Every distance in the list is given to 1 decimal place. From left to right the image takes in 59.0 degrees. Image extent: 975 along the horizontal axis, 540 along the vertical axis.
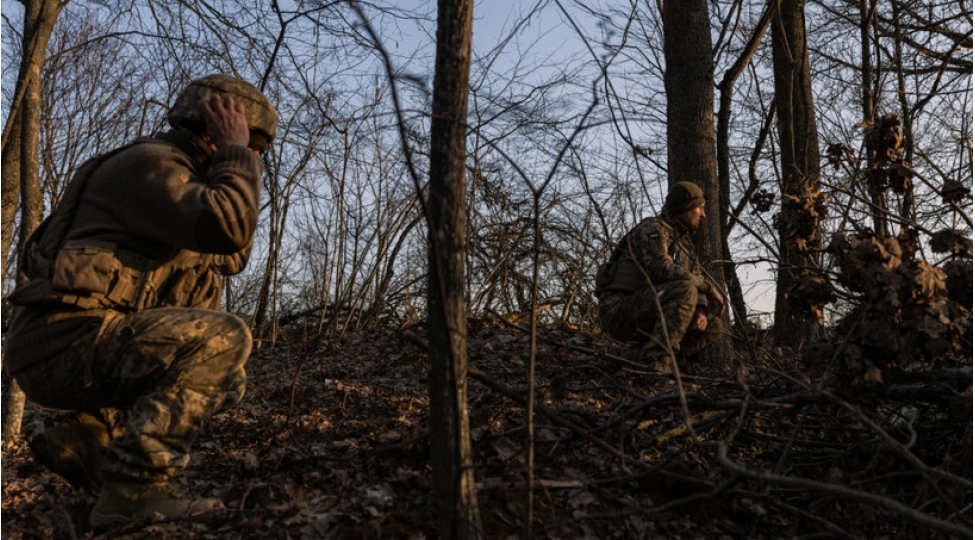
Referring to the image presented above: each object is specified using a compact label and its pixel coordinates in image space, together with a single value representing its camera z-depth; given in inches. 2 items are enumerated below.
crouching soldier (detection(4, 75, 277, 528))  125.3
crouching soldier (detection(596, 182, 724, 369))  250.5
